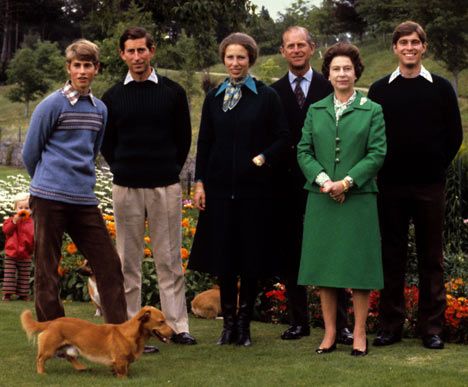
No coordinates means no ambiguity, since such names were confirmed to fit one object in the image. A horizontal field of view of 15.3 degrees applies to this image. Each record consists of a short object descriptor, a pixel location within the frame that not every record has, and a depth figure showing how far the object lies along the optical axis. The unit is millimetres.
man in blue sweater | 10755
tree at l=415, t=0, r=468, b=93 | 67072
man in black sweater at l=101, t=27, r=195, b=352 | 11940
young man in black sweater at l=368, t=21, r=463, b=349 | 11722
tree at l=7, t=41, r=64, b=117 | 82430
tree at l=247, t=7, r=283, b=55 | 114948
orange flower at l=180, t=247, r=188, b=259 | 17268
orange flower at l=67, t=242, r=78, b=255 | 17931
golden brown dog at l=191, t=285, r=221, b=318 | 15212
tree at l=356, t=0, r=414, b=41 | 75914
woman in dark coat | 11962
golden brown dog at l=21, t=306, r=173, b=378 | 10369
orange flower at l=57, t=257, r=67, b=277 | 18179
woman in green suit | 11336
